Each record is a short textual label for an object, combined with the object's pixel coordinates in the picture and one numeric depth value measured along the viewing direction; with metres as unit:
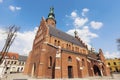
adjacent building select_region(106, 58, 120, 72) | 35.30
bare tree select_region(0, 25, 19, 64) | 7.79
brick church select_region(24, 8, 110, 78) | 12.58
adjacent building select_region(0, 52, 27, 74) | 29.81
